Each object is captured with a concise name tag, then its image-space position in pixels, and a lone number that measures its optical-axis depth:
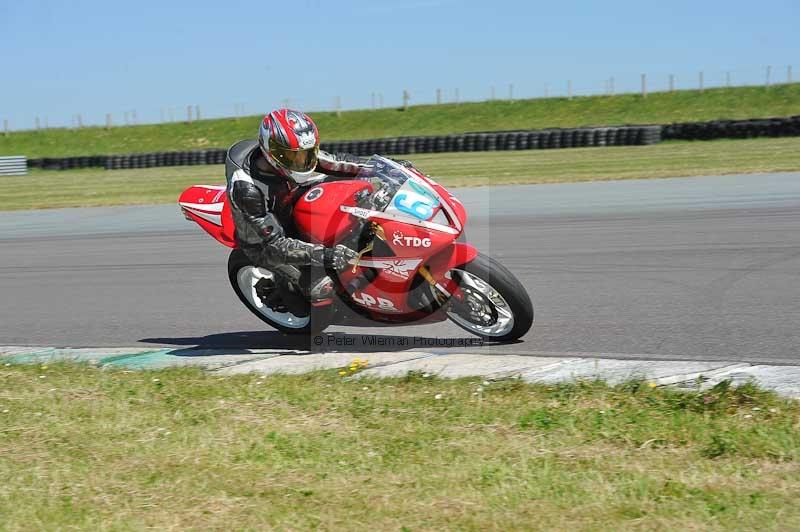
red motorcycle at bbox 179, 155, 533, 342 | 12.48
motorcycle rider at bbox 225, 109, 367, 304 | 12.93
